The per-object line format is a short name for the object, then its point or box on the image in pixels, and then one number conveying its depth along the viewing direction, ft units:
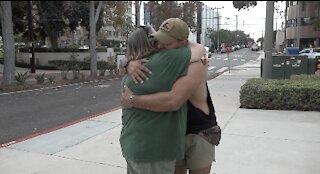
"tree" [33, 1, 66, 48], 88.28
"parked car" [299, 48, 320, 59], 87.13
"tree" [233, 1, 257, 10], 53.01
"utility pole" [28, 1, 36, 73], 71.64
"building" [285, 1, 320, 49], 146.72
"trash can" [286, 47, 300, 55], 57.26
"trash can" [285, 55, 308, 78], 44.42
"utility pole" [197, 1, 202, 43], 113.80
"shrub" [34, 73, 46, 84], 52.44
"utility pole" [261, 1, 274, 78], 36.83
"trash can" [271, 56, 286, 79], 44.83
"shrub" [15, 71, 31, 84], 49.26
